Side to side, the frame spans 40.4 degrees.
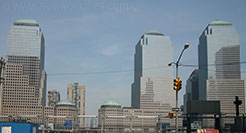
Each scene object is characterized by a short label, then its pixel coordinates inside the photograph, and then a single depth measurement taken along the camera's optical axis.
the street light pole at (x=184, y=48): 33.22
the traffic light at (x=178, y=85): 33.28
